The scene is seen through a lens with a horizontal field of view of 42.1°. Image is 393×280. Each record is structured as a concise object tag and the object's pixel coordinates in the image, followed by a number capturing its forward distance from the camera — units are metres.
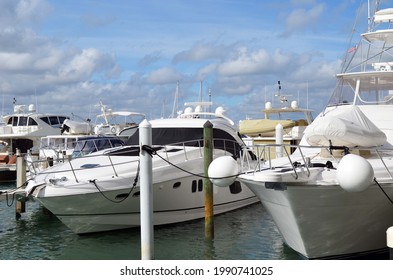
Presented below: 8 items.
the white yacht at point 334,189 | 8.66
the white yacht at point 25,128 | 32.75
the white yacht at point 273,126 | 22.72
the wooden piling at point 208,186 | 11.18
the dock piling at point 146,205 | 8.99
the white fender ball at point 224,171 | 9.54
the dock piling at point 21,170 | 16.42
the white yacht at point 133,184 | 11.72
